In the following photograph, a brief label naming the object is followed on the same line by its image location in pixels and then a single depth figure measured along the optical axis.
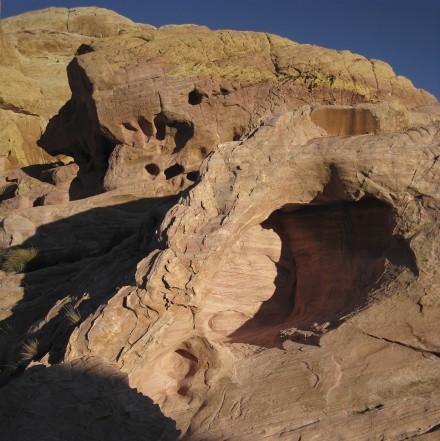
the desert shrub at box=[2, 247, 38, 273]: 9.83
